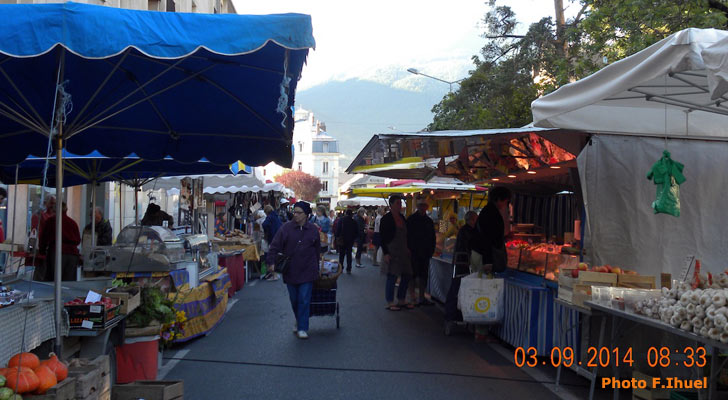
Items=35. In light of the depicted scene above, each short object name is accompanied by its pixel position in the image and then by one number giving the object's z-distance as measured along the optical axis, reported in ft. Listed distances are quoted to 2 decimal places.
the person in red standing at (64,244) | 33.53
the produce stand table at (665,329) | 13.82
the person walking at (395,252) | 36.24
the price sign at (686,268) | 18.99
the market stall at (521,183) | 24.98
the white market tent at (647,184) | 23.97
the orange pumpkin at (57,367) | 12.98
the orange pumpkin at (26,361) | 12.82
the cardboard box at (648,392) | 17.35
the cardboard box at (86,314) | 17.08
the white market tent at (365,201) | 111.04
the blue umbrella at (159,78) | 12.29
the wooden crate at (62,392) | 12.05
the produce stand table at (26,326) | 13.79
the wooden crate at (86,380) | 13.19
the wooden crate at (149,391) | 15.17
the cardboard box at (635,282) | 20.17
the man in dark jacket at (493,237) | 27.78
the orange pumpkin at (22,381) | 11.88
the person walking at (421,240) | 36.11
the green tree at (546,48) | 43.19
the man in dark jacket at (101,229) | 39.96
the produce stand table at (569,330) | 20.40
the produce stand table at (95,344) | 17.67
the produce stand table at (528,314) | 24.27
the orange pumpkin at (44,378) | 12.23
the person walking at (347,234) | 58.29
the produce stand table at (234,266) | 43.29
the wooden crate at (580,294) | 19.68
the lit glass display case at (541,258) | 24.54
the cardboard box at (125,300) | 18.88
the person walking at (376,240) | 54.04
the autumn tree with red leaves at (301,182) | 284.82
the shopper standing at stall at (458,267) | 29.96
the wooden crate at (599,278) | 19.99
